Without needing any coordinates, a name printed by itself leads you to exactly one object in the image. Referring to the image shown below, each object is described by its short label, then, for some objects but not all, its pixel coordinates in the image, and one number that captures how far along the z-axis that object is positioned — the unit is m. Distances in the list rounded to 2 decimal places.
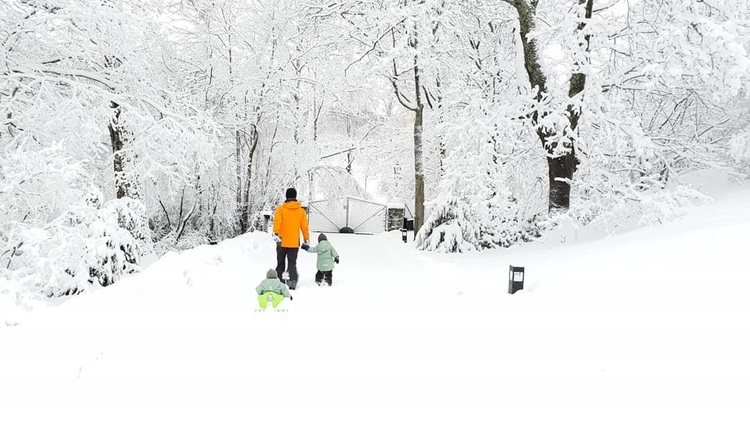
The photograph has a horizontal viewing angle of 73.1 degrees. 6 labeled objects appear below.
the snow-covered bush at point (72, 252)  7.23
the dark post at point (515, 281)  6.69
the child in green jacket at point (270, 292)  6.13
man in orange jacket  8.27
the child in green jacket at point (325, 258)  8.27
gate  25.47
